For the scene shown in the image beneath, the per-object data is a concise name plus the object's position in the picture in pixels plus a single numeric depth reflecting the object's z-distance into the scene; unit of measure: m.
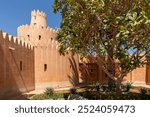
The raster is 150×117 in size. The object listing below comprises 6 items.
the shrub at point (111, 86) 19.97
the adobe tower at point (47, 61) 23.86
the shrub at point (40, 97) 15.58
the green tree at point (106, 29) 10.26
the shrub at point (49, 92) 17.04
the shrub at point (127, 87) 19.70
